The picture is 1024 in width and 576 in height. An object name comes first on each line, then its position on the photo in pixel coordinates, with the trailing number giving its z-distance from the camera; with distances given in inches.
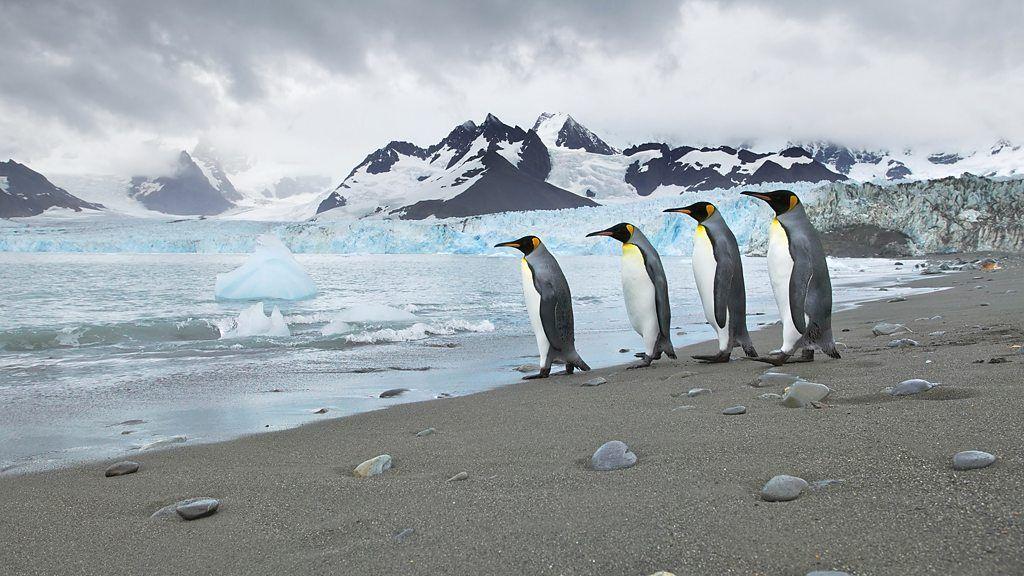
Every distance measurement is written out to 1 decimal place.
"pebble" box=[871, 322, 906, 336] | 232.7
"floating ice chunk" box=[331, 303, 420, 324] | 374.6
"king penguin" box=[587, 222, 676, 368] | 212.1
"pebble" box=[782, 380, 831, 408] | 106.8
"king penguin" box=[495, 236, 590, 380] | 209.9
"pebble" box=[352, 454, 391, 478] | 90.2
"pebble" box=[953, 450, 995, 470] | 63.0
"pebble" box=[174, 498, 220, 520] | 75.2
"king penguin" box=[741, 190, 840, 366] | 171.0
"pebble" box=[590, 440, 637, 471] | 80.9
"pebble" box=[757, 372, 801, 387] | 133.9
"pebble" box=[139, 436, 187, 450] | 121.7
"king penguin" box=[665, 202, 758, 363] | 200.1
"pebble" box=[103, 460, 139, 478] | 101.1
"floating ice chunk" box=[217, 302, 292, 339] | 336.2
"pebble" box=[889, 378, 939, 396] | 105.8
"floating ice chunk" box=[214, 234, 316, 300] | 600.4
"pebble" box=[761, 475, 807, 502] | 61.9
